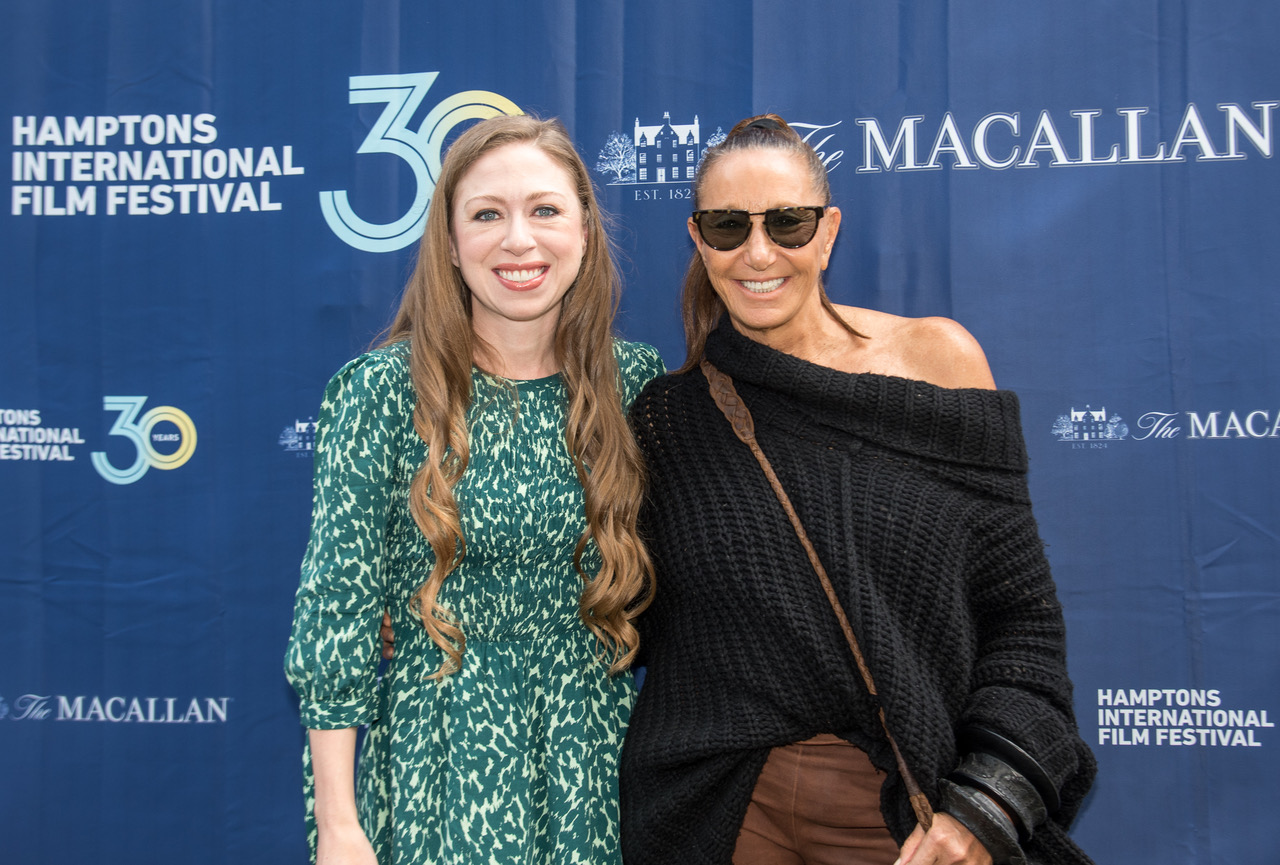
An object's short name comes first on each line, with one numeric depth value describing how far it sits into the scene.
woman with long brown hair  1.54
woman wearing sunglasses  1.49
